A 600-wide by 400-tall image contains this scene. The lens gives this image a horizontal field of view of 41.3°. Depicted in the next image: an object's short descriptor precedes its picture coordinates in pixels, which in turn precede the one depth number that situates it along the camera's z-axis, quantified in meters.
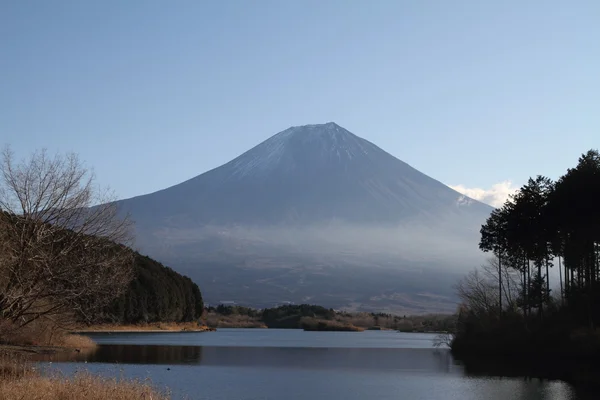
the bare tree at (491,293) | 48.81
